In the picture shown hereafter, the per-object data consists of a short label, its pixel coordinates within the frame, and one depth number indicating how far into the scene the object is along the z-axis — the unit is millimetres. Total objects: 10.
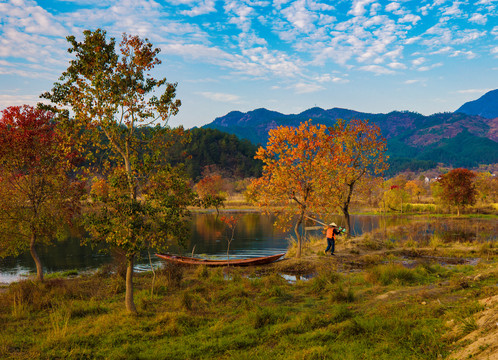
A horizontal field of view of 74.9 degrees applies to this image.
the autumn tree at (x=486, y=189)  67375
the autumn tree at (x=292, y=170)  21875
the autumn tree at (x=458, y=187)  54250
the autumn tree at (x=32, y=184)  16344
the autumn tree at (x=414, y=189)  84531
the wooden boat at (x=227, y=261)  21844
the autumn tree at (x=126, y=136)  10828
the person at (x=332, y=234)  23109
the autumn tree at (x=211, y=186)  86456
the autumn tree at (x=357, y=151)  27653
